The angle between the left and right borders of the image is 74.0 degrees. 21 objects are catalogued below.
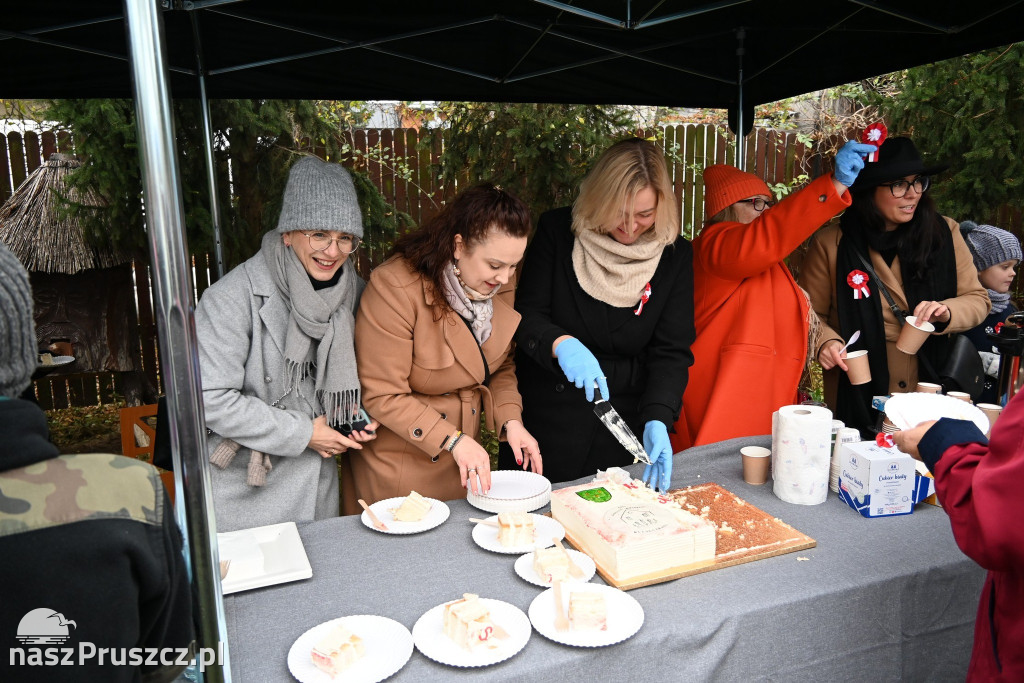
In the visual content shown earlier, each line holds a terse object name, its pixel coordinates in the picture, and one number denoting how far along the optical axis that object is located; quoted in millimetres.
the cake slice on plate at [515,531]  1548
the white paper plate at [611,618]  1187
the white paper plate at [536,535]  1532
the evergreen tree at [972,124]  3979
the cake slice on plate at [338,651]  1105
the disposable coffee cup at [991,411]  1946
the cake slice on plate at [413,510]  1678
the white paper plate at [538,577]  1394
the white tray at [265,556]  1396
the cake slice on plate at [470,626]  1171
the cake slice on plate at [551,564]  1393
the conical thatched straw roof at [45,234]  4574
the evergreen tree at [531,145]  4438
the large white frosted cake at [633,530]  1419
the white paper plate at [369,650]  1103
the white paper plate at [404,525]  1641
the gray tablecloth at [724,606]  1210
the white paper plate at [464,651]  1135
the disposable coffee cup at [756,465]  1938
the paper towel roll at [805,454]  1772
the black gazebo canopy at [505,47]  2576
